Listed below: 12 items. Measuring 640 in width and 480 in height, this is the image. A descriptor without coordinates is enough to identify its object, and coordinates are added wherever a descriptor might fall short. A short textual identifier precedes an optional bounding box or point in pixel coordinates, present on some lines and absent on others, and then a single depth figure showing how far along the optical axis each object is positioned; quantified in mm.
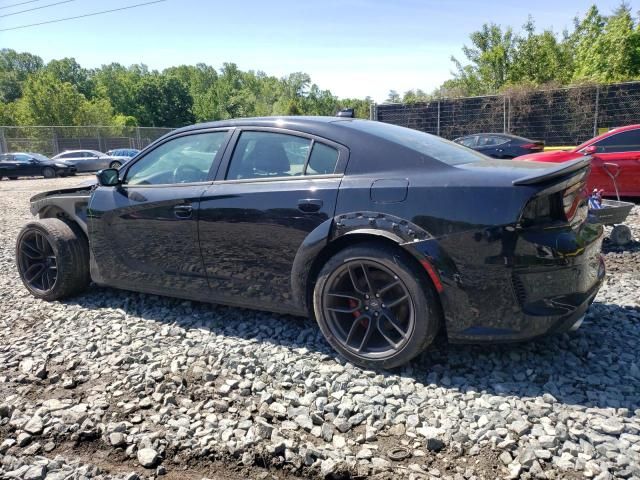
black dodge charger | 2588
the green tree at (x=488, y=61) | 38969
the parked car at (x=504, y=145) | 14109
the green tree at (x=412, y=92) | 41150
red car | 8070
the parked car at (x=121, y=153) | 30188
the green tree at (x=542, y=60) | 36812
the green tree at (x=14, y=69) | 83750
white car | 27469
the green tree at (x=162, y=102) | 77125
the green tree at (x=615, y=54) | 27844
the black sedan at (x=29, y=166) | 24141
